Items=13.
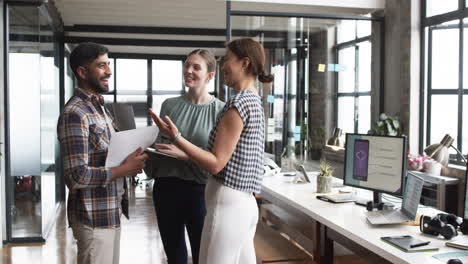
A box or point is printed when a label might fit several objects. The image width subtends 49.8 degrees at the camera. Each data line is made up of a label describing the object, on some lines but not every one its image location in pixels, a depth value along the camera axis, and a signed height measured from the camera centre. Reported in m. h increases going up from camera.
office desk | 2.11 -0.57
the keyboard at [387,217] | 2.54 -0.54
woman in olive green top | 2.67 -0.31
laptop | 2.53 -0.50
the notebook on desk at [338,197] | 3.25 -0.55
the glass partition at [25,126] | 5.47 -0.14
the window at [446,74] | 5.41 +0.46
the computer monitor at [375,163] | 2.96 -0.30
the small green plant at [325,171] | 3.63 -0.41
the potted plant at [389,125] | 6.11 -0.13
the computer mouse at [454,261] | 1.85 -0.54
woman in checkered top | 1.97 -0.17
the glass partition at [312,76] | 6.20 +0.49
